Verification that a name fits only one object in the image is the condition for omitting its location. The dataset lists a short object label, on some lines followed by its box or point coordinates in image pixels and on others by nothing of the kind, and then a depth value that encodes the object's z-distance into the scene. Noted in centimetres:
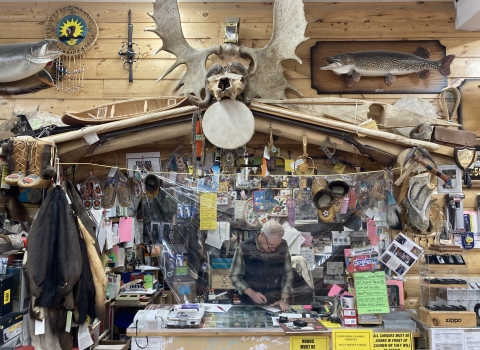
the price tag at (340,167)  305
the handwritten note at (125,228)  328
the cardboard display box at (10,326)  233
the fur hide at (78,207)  280
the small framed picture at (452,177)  288
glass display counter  249
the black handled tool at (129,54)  331
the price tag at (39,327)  247
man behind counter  282
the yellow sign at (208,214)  287
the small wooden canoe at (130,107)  306
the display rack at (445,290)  260
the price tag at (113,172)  306
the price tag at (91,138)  286
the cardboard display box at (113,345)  291
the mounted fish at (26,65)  321
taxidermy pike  322
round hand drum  278
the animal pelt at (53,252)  244
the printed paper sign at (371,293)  261
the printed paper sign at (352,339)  252
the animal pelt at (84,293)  254
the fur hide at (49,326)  248
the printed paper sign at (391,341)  256
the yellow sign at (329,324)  259
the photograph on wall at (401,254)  286
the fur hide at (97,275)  263
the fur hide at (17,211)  297
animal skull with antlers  309
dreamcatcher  337
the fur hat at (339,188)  285
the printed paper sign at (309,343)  250
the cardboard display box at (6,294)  241
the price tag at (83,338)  263
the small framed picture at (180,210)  289
